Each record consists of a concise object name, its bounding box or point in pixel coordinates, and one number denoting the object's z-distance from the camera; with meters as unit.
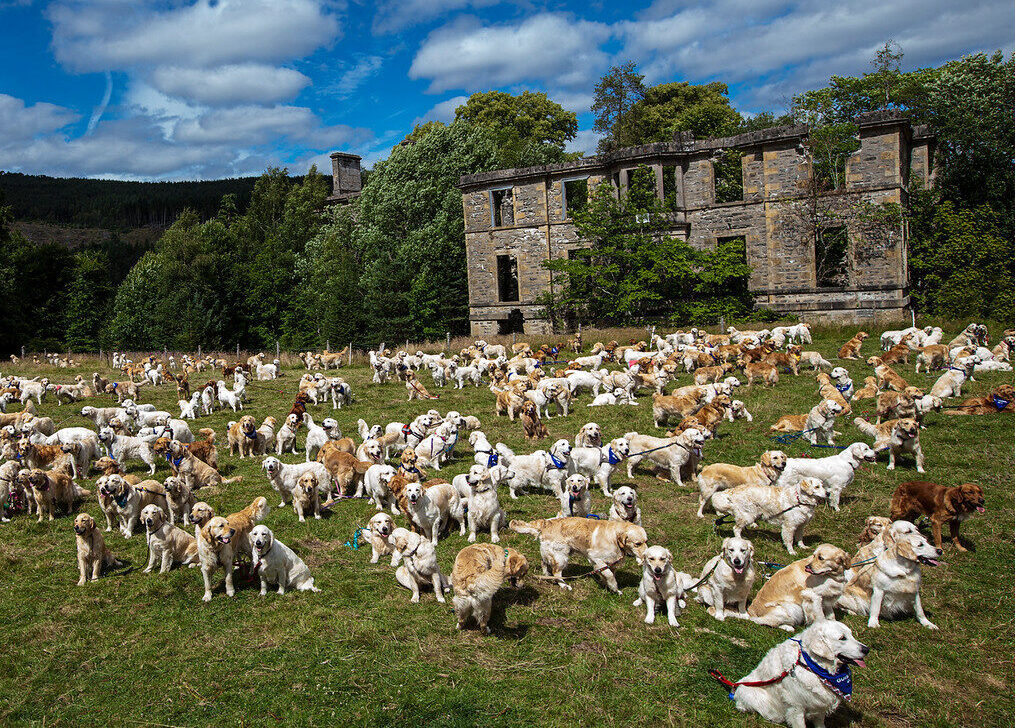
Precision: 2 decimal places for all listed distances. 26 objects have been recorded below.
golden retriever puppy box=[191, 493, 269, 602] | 8.17
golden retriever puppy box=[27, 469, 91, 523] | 11.29
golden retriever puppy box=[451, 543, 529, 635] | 6.91
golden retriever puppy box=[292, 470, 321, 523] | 10.86
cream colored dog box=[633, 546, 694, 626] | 7.13
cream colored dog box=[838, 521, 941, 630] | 6.83
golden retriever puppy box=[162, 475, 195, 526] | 10.50
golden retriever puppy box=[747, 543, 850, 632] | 6.70
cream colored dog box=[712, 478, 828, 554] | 8.82
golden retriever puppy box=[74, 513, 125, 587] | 8.91
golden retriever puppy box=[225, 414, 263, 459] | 14.87
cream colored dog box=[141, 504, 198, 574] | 8.94
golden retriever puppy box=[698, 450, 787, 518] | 9.88
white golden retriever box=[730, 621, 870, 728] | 5.19
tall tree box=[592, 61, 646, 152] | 56.12
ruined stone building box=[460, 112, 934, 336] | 32.50
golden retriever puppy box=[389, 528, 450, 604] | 7.95
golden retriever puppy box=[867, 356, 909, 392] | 16.12
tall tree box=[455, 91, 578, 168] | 59.09
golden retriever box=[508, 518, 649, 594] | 7.80
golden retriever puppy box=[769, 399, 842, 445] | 12.97
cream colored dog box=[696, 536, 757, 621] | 6.95
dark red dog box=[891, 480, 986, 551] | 8.34
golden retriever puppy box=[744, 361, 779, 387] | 19.22
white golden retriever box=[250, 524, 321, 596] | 8.12
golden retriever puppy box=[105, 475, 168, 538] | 10.19
